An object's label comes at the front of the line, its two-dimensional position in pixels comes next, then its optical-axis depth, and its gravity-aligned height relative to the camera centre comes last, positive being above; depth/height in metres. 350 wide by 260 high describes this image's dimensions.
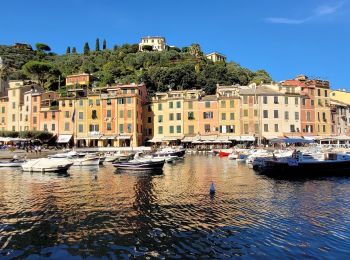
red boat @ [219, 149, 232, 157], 64.12 -1.58
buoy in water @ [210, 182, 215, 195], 24.77 -3.25
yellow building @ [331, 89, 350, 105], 95.25 +12.73
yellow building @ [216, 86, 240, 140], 74.88 +5.97
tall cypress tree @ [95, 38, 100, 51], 176.88 +50.12
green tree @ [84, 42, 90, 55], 173.00 +48.18
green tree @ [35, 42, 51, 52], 184.62 +51.87
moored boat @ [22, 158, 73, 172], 38.88 -2.07
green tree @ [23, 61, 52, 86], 110.62 +24.08
